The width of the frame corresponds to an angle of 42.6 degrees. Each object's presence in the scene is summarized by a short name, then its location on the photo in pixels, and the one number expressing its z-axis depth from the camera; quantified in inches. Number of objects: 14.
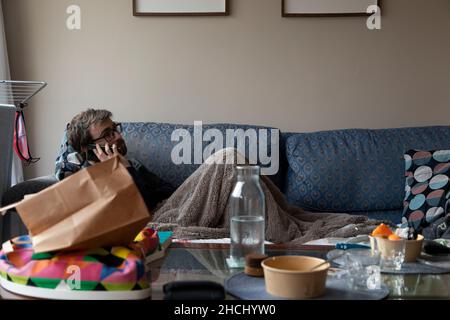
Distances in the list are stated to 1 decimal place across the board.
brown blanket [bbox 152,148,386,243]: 88.2
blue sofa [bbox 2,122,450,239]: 106.6
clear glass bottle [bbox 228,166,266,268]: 52.7
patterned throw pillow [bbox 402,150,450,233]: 96.5
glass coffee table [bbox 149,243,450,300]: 45.3
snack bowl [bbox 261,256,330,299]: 41.4
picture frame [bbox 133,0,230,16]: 119.6
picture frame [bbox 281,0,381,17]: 119.6
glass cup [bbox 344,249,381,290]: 45.9
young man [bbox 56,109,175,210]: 96.9
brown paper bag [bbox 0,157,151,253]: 42.2
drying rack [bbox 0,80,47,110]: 114.1
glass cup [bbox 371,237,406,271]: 51.9
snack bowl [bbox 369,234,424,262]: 52.0
